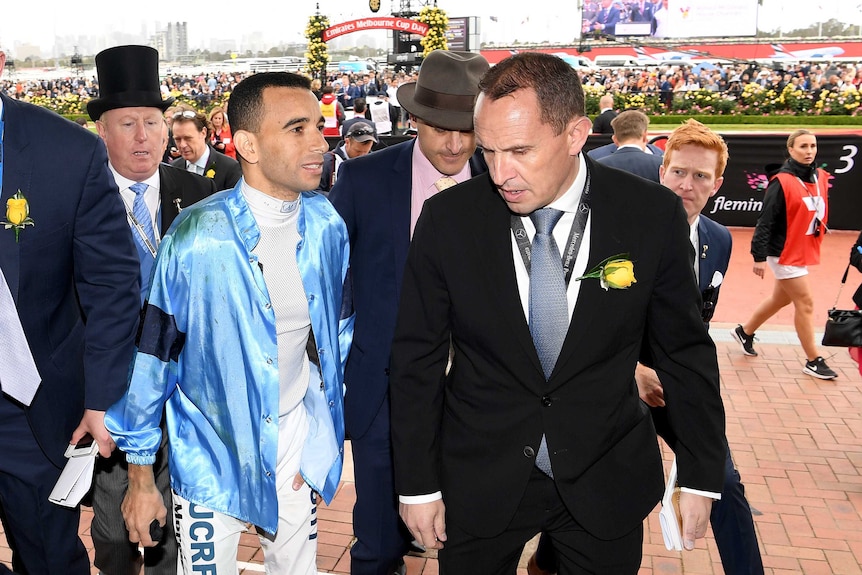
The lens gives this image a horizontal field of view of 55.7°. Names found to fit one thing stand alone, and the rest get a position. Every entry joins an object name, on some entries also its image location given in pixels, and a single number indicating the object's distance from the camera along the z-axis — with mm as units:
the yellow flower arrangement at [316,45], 32750
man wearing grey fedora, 3568
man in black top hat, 3604
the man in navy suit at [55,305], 2844
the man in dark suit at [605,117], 16547
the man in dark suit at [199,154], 6008
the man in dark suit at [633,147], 6293
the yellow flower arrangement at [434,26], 31594
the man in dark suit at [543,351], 2447
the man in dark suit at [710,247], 3633
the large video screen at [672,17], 55094
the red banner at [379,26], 35556
